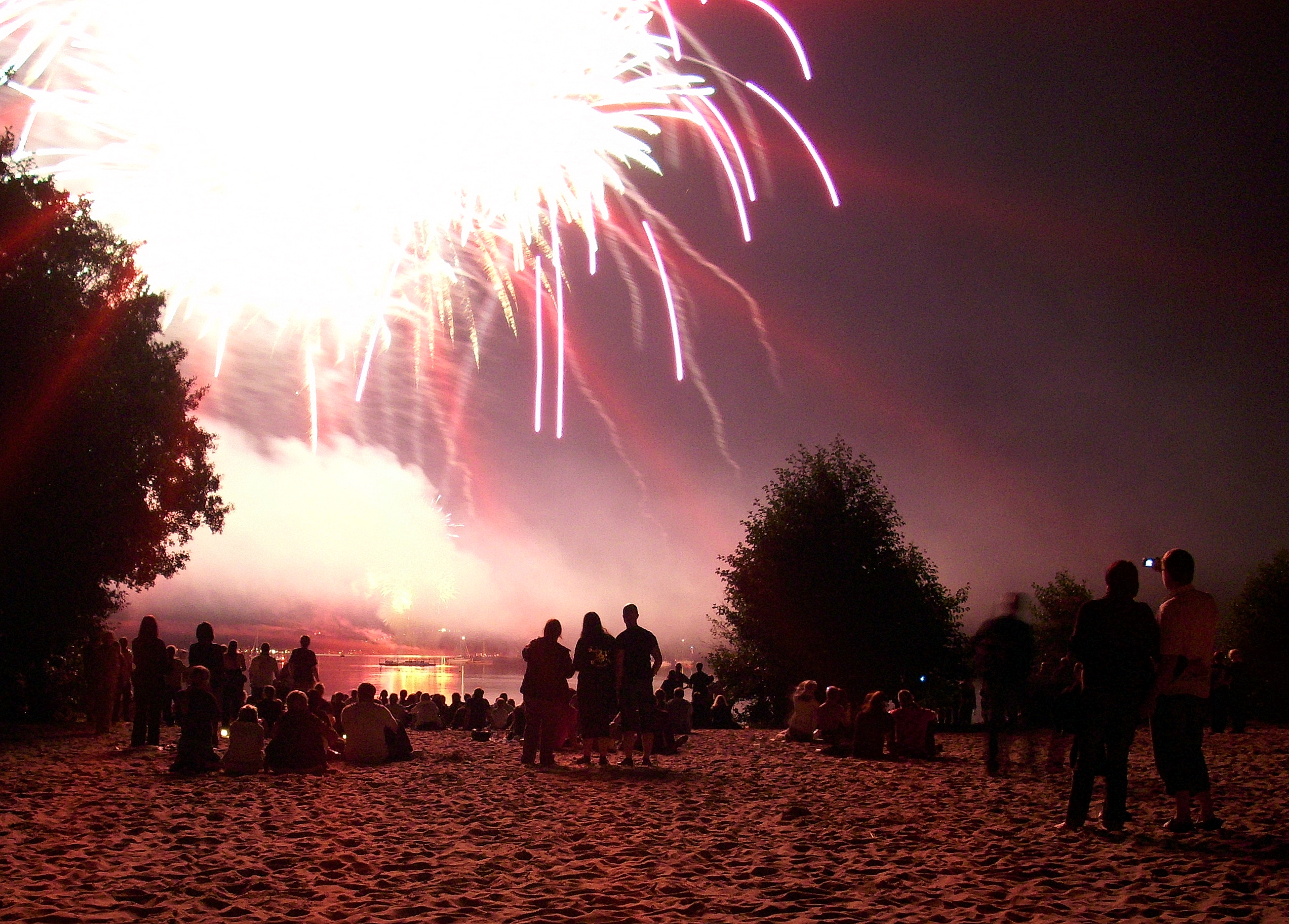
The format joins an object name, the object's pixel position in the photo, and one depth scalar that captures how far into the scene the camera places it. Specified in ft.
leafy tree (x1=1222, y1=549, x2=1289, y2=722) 180.34
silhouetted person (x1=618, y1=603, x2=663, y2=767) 42.27
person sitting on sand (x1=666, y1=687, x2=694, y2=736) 59.72
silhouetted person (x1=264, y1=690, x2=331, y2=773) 40.63
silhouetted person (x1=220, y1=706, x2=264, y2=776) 39.65
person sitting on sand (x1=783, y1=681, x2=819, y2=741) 62.69
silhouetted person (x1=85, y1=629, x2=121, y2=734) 55.93
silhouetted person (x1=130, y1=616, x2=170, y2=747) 48.21
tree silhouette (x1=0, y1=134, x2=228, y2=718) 57.21
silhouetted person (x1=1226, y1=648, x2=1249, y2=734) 70.49
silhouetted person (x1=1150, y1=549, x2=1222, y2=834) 23.43
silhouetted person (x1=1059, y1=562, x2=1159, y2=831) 23.67
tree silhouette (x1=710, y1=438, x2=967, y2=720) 124.88
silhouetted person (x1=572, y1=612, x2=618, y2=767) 43.14
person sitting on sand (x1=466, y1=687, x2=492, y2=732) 76.69
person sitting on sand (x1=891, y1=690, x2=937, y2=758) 49.75
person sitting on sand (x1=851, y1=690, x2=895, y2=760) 49.55
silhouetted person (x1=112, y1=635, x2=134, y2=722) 62.03
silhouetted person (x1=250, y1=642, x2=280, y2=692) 63.26
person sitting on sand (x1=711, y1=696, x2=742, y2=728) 82.69
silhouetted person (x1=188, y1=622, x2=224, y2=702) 51.96
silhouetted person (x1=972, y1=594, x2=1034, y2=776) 31.60
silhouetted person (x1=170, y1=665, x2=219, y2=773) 39.11
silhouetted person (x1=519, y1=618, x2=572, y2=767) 44.32
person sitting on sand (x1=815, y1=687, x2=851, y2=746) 54.24
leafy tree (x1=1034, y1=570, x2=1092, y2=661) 230.89
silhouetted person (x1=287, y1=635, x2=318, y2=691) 50.88
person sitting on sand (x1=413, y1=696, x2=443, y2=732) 79.71
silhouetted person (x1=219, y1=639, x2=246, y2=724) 57.00
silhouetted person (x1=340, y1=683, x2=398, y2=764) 44.80
